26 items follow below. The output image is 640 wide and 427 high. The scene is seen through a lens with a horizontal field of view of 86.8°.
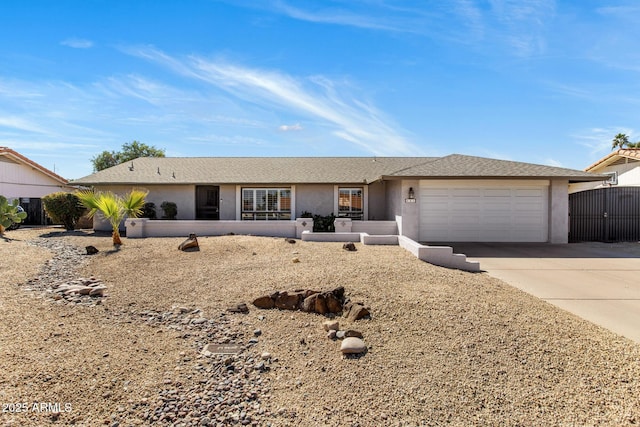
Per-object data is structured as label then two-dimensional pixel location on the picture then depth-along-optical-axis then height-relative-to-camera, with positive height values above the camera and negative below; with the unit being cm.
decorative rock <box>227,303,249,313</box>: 627 -187
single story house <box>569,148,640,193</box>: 1897 +263
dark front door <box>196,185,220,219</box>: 1841 +38
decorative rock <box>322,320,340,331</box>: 537 -186
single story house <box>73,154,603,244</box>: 1391 +79
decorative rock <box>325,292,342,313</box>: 604 -171
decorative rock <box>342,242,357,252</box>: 1079 -121
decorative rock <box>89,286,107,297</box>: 744 -185
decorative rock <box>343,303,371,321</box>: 563 -173
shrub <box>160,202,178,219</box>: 1686 -1
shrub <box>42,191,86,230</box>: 1656 +7
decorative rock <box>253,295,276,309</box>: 641 -178
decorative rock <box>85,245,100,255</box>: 1149 -142
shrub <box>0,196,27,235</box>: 1475 -31
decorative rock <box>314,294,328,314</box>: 602 -171
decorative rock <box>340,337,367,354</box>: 470 -192
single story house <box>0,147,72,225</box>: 2250 +191
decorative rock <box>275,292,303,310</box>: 632 -172
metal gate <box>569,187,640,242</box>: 1550 -30
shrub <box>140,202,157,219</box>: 1687 -12
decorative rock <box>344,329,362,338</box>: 508 -187
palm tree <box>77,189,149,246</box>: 1237 +13
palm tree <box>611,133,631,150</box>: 4338 +907
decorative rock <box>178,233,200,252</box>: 1130 -124
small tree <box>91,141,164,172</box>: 4012 +642
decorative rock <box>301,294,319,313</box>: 611 -172
